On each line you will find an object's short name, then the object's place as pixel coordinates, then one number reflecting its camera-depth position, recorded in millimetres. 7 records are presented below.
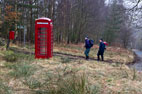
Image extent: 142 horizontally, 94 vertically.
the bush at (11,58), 7359
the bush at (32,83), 3984
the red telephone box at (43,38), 8578
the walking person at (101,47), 10020
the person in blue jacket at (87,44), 9599
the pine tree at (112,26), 32375
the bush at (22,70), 5022
